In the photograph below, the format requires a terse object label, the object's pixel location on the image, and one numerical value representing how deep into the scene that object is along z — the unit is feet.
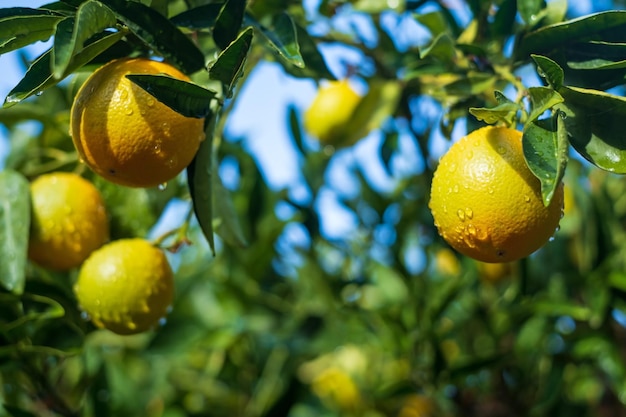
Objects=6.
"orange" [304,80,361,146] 4.07
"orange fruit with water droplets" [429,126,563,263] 2.71
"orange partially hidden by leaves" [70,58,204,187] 2.74
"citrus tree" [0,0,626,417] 2.74
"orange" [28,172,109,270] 3.11
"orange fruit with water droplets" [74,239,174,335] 3.01
